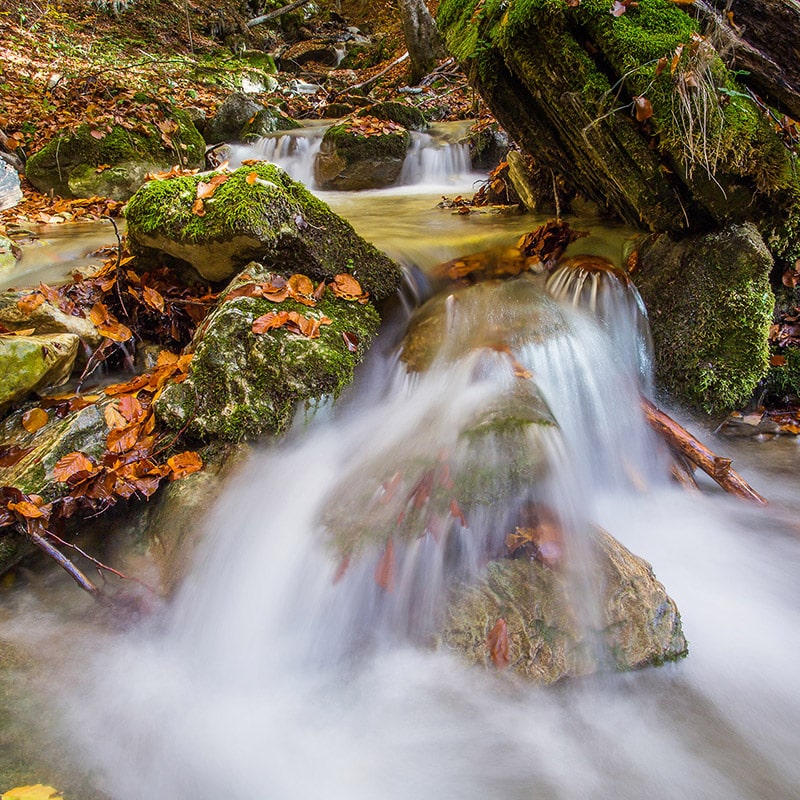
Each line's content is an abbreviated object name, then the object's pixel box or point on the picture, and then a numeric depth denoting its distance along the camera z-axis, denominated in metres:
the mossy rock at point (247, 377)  3.17
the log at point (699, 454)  3.25
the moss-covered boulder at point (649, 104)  3.21
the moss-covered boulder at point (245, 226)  3.62
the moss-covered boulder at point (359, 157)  9.12
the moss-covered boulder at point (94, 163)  7.68
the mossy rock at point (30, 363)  3.16
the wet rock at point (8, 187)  6.95
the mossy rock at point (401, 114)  10.50
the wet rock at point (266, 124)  10.60
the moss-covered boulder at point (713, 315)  3.61
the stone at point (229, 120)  10.55
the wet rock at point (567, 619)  2.22
